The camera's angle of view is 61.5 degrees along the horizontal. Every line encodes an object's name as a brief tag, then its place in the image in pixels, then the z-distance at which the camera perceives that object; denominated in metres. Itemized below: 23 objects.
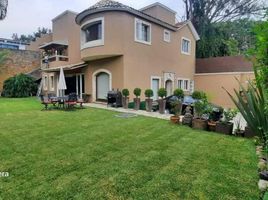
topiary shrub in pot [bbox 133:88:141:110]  15.16
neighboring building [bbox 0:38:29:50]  43.73
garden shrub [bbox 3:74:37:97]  26.30
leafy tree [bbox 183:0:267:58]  28.61
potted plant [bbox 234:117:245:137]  8.61
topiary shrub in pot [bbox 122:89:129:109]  15.59
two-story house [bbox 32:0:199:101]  16.55
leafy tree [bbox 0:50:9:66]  27.09
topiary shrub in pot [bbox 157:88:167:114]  13.95
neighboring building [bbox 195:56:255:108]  22.02
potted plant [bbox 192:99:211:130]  9.62
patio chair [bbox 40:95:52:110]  14.58
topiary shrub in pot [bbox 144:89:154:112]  14.56
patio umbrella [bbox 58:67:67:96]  15.67
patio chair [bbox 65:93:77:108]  14.72
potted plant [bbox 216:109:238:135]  8.84
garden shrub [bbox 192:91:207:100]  10.31
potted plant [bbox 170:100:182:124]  10.60
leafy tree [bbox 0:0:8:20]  9.18
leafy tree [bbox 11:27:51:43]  54.88
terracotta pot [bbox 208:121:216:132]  9.34
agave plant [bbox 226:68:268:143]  5.16
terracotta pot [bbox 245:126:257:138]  8.22
